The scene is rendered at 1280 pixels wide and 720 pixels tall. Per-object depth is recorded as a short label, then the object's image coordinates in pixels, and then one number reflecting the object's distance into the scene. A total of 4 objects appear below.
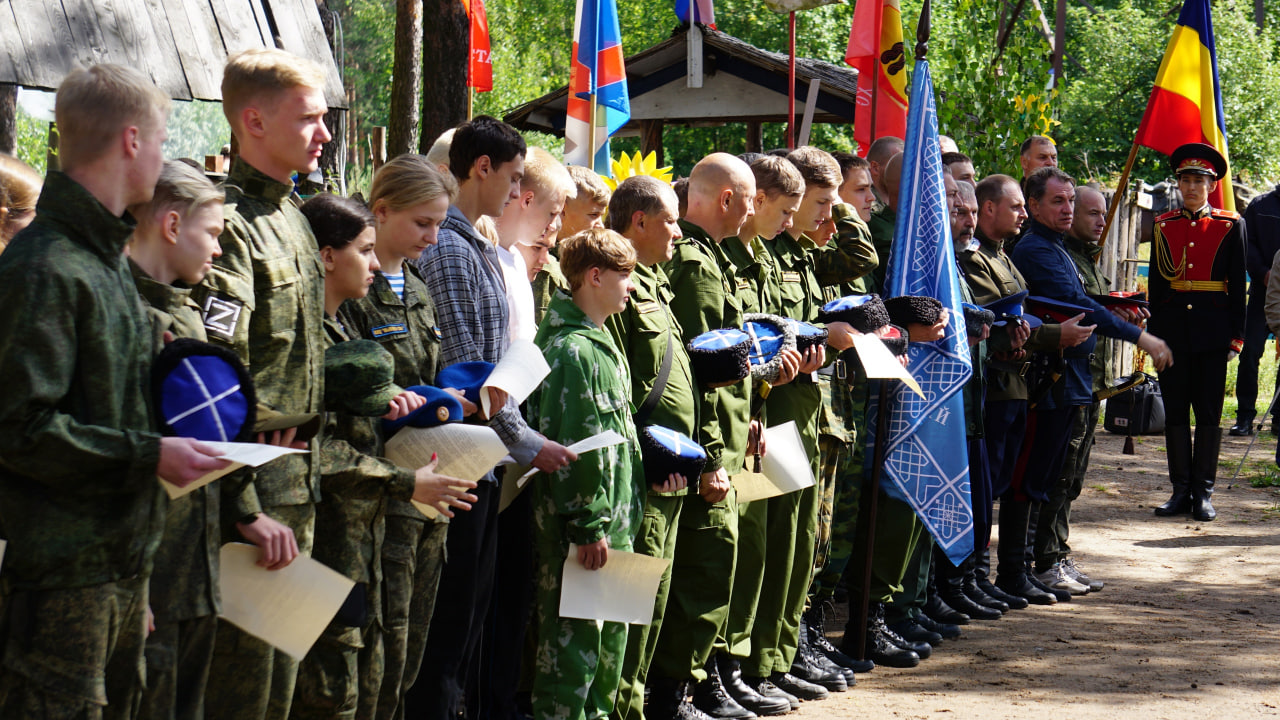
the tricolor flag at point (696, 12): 12.12
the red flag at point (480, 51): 16.44
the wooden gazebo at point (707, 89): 13.66
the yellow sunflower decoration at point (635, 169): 9.71
